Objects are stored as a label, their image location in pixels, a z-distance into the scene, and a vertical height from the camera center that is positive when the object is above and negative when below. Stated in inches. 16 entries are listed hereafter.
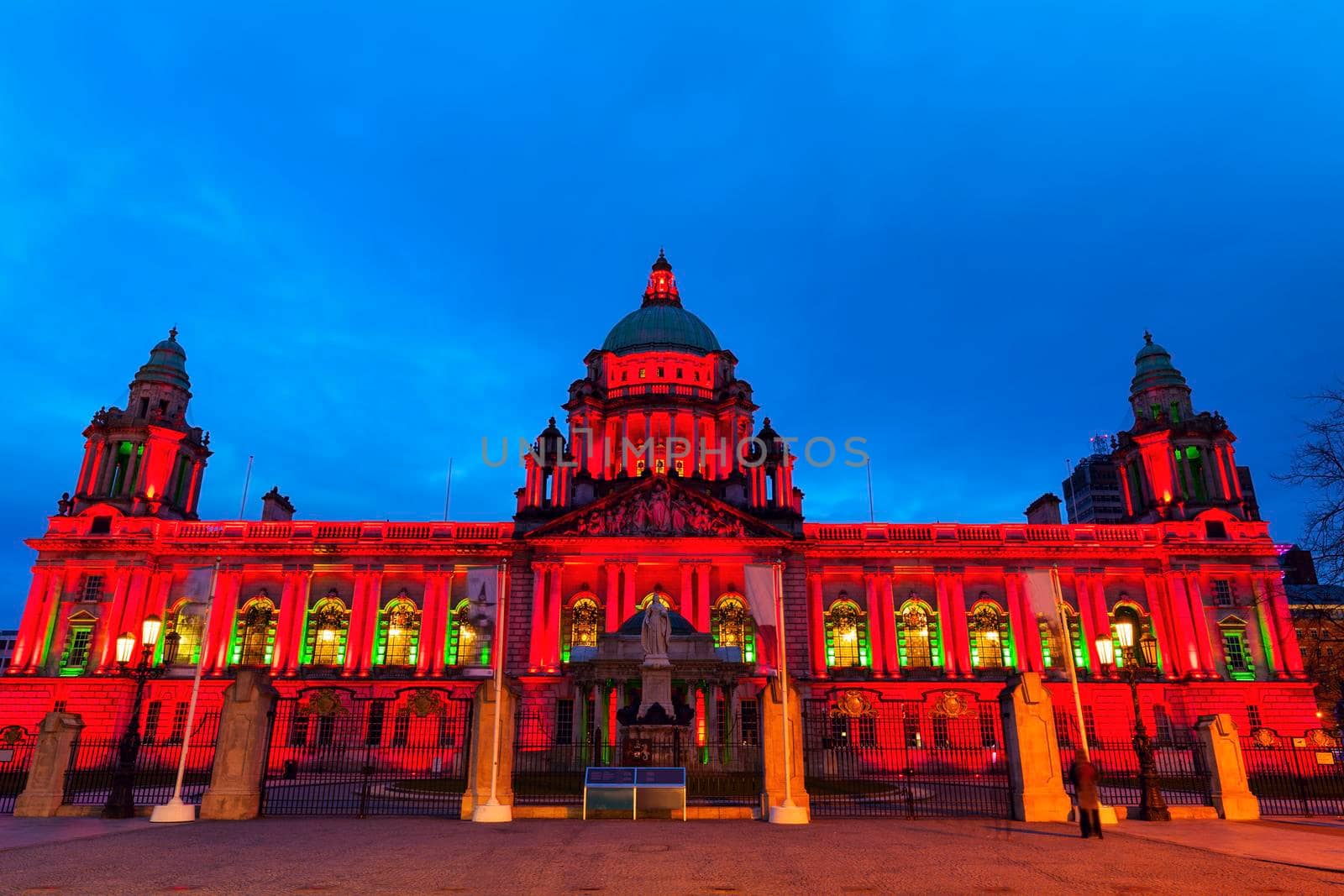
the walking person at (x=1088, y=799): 703.1 -61.2
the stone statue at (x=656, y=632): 1295.5 +131.8
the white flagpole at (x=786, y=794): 830.5 -69.1
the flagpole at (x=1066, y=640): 905.5 +97.8
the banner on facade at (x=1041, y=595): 1989.4 +288.9
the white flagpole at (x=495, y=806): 836.0 -80.5
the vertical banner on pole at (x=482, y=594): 1935.3 +280.5
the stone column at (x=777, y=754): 859.4 -32.1
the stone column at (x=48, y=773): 878.4 -52.9
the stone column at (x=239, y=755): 858.1 -33.6
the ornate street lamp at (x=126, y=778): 847.7 -54.7
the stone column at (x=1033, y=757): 864.0 -34.7
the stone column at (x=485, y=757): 863.1 -34.8
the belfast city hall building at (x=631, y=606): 1955.0 +274.9
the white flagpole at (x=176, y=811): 824.3 -84.6
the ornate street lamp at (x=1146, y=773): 866.1 -50.4
